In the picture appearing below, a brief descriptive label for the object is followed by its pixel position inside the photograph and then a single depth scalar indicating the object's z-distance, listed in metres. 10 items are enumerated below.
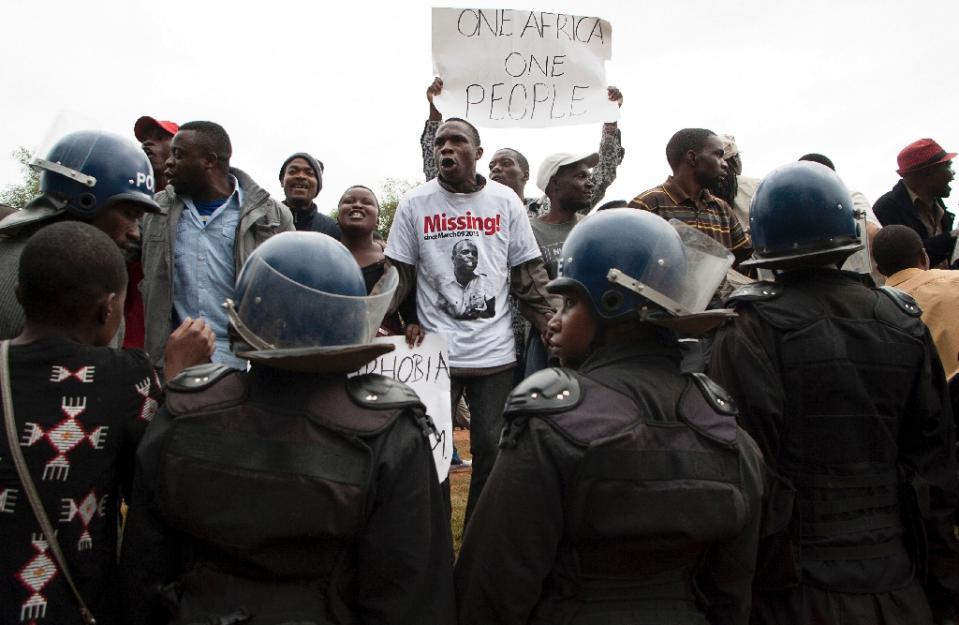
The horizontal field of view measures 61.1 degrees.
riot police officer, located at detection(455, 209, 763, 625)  2.12
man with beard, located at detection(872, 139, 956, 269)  6.78
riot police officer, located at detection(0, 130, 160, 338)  3.16
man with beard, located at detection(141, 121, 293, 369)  4.39
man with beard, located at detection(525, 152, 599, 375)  5.98
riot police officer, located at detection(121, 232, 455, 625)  2.03
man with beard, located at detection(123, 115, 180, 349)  5.59
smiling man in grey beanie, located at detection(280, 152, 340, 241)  6.45
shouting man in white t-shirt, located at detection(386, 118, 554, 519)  5.02
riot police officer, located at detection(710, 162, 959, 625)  2.78
